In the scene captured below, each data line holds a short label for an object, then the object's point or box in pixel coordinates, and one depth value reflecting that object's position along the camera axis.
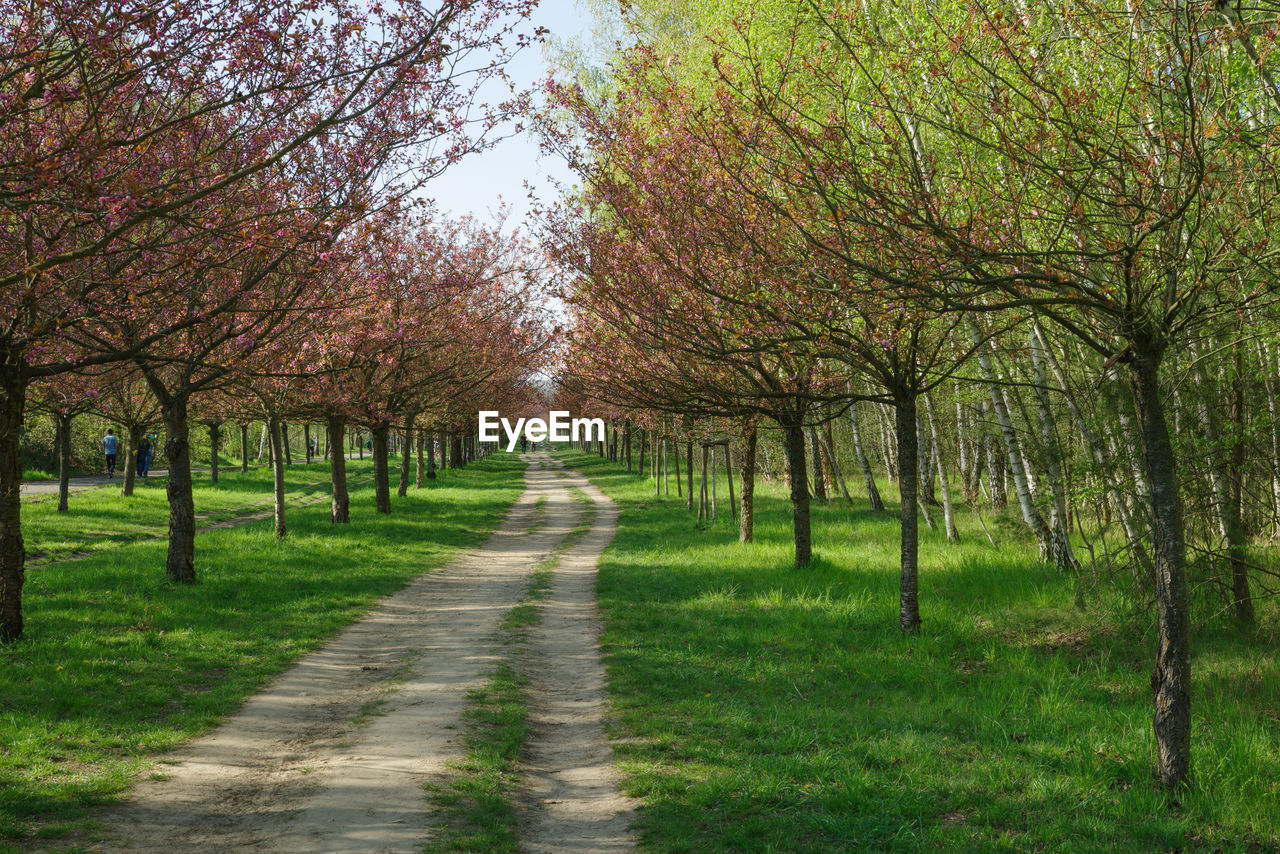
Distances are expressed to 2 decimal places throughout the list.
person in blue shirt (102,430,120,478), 37.16
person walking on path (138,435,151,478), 37.06
